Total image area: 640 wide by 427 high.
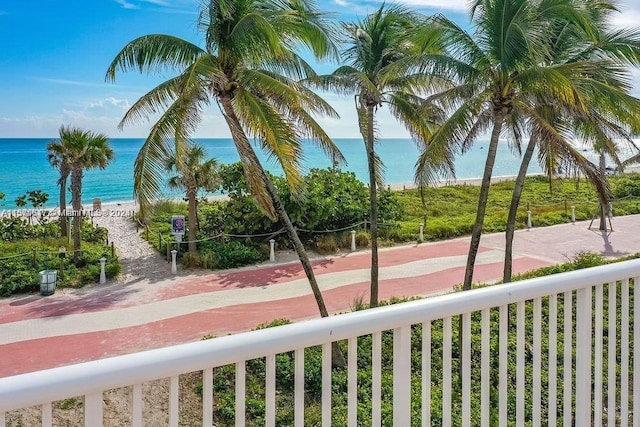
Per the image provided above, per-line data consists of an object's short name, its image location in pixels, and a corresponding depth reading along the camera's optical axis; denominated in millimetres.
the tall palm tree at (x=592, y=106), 6957
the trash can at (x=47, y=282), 10605
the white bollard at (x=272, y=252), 13833
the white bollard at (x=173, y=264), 12352
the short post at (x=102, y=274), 11545
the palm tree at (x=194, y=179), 13688
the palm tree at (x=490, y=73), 6801
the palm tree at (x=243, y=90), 6648
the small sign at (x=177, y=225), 13211
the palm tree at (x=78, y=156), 12797
